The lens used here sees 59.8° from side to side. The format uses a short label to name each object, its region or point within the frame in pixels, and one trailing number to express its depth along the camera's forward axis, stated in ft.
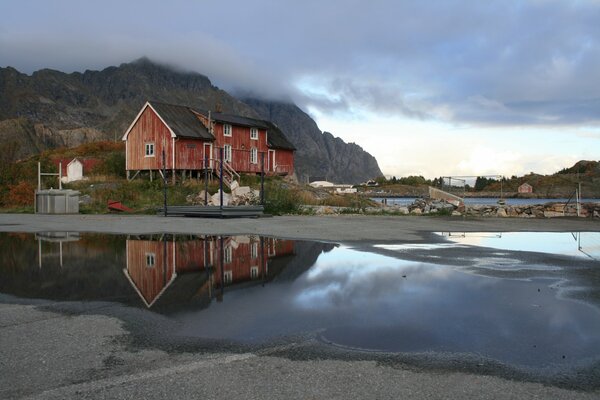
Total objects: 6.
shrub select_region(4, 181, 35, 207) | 117.91
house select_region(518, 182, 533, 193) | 438.85
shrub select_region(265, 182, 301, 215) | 96.68
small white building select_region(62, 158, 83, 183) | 182.39
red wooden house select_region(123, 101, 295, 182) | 149.79
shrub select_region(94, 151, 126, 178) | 170.97
